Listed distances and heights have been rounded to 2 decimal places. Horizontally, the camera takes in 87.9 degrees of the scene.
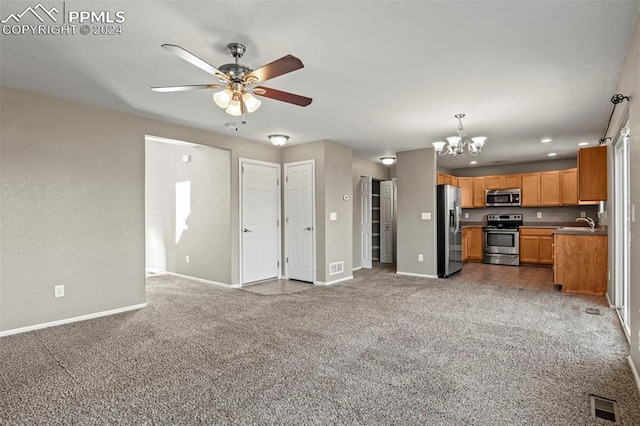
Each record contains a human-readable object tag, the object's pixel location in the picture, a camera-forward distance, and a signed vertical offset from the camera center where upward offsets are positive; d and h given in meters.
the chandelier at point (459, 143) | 4.39 +0.97
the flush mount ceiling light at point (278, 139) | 5.03 +1.15
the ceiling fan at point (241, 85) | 2.22 +0.97
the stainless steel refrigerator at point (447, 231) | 6.04 -0.33
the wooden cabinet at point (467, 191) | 8.58 +0.57
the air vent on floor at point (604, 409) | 1.90 -1.17
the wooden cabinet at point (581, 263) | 4.68 -0.74
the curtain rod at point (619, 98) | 2.75 +0.97
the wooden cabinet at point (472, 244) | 8.18 -0.77
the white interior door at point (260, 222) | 5.52 -0.12
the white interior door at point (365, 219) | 7.37 -0.11
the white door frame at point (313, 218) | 5.68 -0.06
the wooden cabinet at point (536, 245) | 7.35 -0.74
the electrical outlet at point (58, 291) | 3.52 -0.79
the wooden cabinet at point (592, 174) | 4.33 +0.51
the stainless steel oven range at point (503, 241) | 7.62 -0.67
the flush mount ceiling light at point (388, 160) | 7.25 +1.18
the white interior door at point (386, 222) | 7.98 -0.20
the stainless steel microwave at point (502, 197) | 7.95 +0.37
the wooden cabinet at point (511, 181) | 7.95 +0.76
